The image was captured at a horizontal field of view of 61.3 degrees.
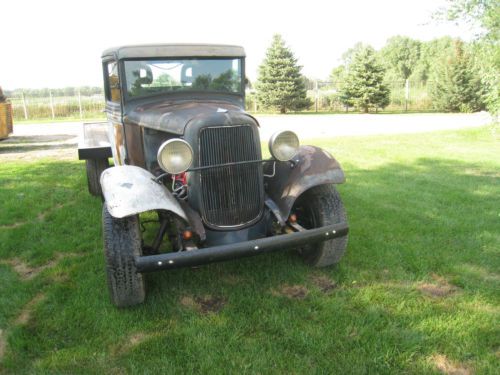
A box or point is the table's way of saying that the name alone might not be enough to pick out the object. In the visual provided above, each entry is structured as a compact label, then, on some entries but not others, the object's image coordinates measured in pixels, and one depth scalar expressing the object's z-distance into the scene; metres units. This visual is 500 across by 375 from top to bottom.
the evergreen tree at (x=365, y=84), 20.81
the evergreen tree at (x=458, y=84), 21.14
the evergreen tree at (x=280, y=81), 20.98
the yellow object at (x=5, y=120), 10.75
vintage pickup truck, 2.71
